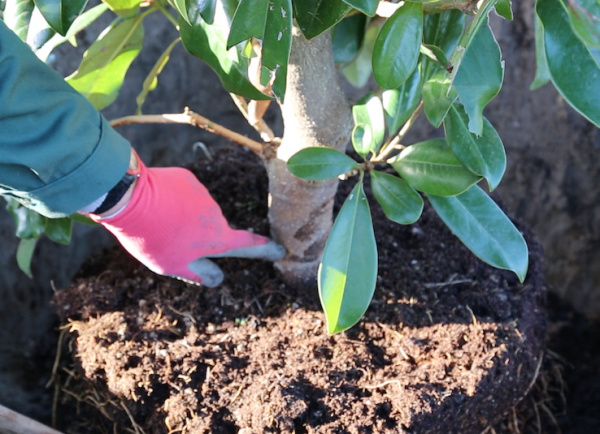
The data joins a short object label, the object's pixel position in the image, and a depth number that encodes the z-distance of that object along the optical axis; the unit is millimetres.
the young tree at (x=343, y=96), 689
